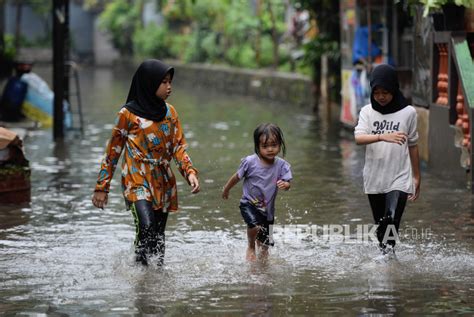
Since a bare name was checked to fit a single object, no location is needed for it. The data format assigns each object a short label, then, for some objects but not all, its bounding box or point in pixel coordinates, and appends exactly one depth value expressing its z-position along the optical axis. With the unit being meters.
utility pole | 19.11
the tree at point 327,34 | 23.84
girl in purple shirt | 8.51
